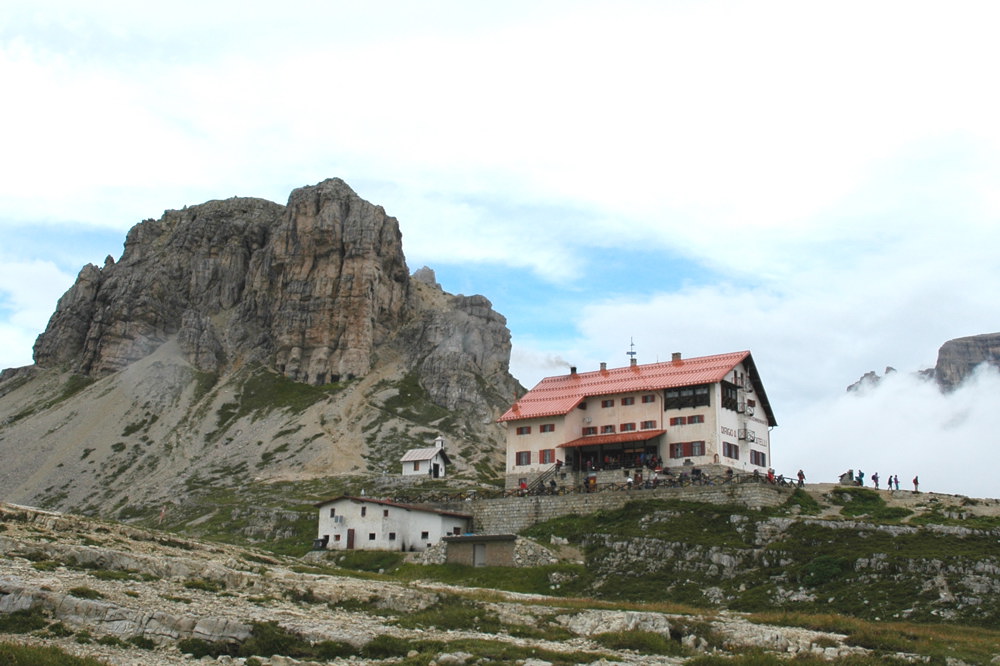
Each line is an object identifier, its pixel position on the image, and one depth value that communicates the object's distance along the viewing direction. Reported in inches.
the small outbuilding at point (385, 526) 2987.2
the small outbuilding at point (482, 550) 2591.0
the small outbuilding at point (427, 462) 4490.7
